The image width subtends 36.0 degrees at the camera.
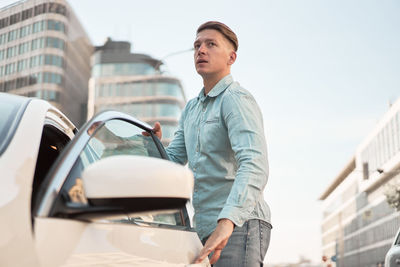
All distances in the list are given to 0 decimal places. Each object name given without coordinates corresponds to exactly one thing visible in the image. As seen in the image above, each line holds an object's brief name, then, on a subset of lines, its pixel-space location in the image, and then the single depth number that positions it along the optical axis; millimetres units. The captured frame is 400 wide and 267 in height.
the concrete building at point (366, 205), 78000
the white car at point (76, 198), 1341
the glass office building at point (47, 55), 63500
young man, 2389
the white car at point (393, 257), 8531
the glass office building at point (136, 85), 72438
